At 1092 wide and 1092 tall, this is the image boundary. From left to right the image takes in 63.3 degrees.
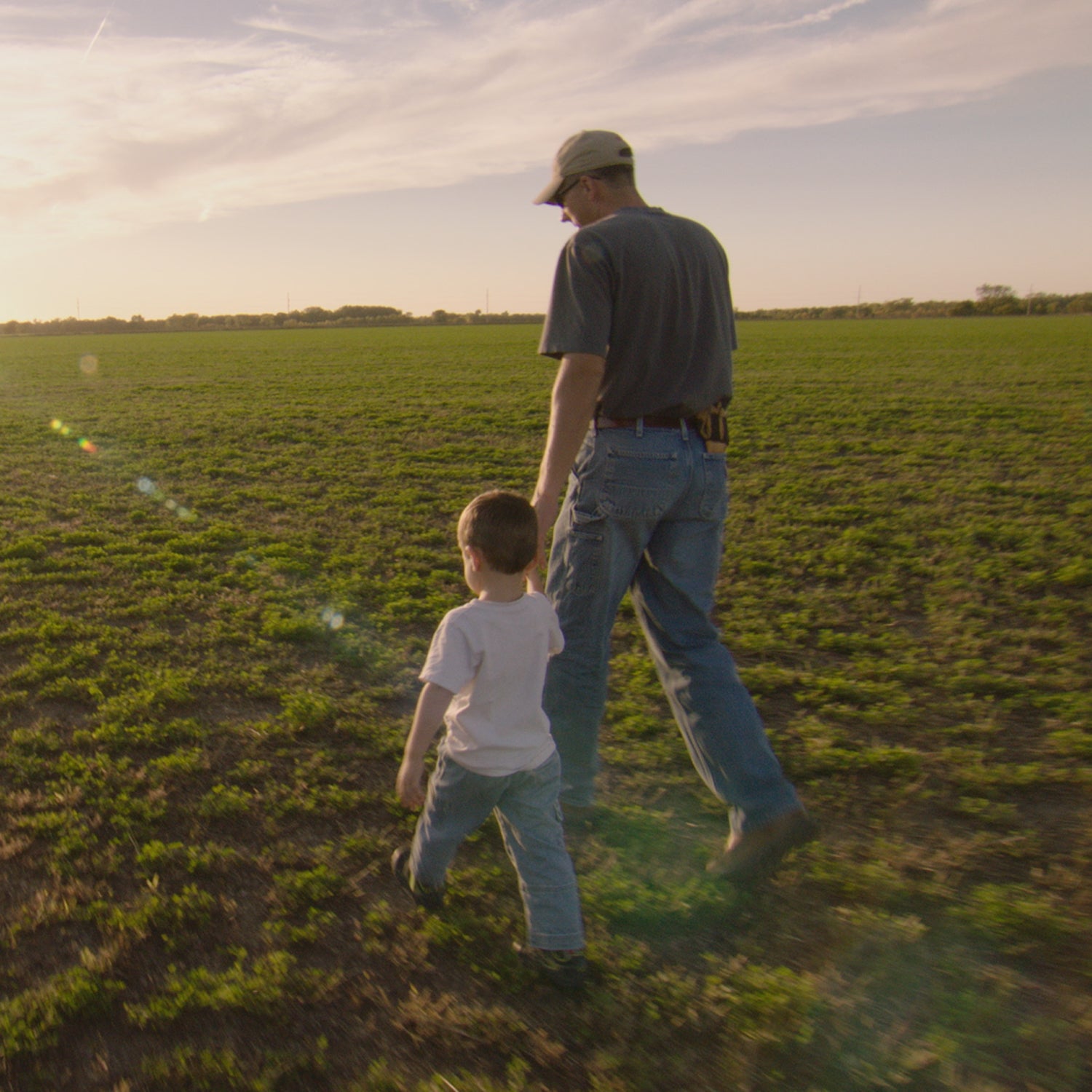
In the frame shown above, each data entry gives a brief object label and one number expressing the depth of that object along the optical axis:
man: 2.58
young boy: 2.29
